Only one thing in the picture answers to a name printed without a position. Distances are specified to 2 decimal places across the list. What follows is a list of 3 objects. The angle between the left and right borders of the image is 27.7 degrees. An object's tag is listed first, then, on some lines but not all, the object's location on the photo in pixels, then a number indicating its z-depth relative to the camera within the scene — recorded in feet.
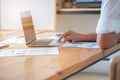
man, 3.92
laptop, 4.56
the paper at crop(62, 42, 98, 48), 4.27
